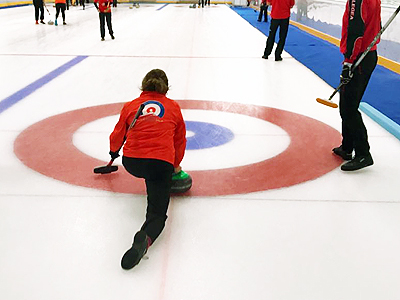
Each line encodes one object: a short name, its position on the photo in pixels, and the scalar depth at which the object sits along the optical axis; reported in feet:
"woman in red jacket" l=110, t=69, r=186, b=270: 8.07
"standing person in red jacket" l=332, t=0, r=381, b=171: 10.00
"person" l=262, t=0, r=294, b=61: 26.40
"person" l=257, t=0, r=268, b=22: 55.47
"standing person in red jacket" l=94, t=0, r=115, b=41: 34.37
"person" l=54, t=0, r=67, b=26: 46.44
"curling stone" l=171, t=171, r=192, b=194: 9.66
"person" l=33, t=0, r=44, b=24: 48.24
